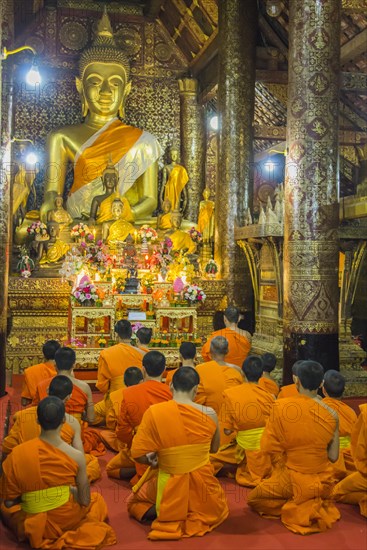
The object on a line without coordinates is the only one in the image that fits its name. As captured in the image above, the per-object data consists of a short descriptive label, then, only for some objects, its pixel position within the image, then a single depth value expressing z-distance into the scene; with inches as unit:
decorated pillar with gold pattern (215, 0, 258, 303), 450.3
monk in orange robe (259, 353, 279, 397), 225.3
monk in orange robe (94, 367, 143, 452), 207.8
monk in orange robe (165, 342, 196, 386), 210.8
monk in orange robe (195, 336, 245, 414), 218.4
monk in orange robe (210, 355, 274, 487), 195.8
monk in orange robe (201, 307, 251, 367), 277.3
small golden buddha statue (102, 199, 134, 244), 490.9
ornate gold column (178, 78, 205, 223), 585.6
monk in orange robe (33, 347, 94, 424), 201.2
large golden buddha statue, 552.7
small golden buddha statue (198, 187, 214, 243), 507.2
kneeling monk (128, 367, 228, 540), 157.6
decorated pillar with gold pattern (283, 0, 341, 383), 297.6
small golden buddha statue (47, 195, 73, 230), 498.3
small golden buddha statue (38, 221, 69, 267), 470.6
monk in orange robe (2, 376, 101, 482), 163.9
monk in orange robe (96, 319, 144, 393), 243.0
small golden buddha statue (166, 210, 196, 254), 498.3
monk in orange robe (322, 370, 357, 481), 183.3
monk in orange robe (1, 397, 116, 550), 144.6
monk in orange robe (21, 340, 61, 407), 222.5
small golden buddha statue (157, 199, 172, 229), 520.1
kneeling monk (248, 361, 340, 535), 165.5
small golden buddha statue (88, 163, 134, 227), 514.9
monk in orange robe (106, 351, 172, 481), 187.8
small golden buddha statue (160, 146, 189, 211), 555.8
